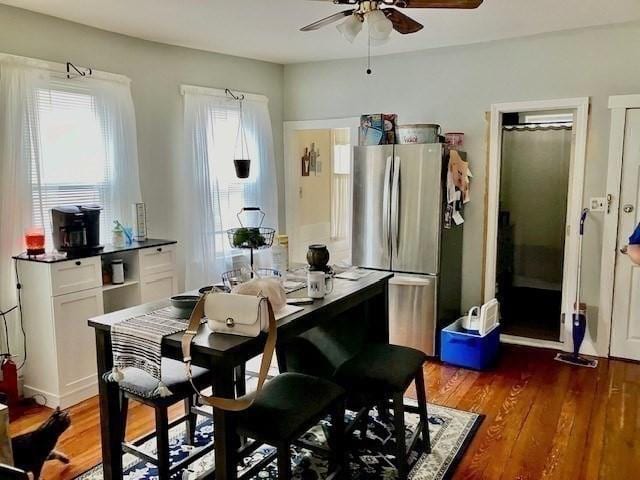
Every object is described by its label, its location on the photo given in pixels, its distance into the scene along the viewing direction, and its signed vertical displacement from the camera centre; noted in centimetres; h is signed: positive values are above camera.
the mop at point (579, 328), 402 -120
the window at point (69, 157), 342 +11
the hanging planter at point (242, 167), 417 +4
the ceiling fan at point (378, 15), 242 +75
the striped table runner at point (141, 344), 189 -62
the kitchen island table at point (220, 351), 182 -64
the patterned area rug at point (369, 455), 256 -145
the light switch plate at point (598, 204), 402 -26
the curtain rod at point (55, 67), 320 +69
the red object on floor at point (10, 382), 324 -128
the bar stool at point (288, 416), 192 -92
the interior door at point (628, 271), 387 -76
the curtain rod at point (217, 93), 435 +70
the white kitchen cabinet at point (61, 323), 321 -92
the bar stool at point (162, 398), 214 -92
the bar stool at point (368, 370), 238 -100
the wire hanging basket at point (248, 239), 269 -34
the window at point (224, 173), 461 +0
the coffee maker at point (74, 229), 329 -35
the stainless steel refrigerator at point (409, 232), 404 -48
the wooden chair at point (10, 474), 135 -77
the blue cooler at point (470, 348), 388 -132
